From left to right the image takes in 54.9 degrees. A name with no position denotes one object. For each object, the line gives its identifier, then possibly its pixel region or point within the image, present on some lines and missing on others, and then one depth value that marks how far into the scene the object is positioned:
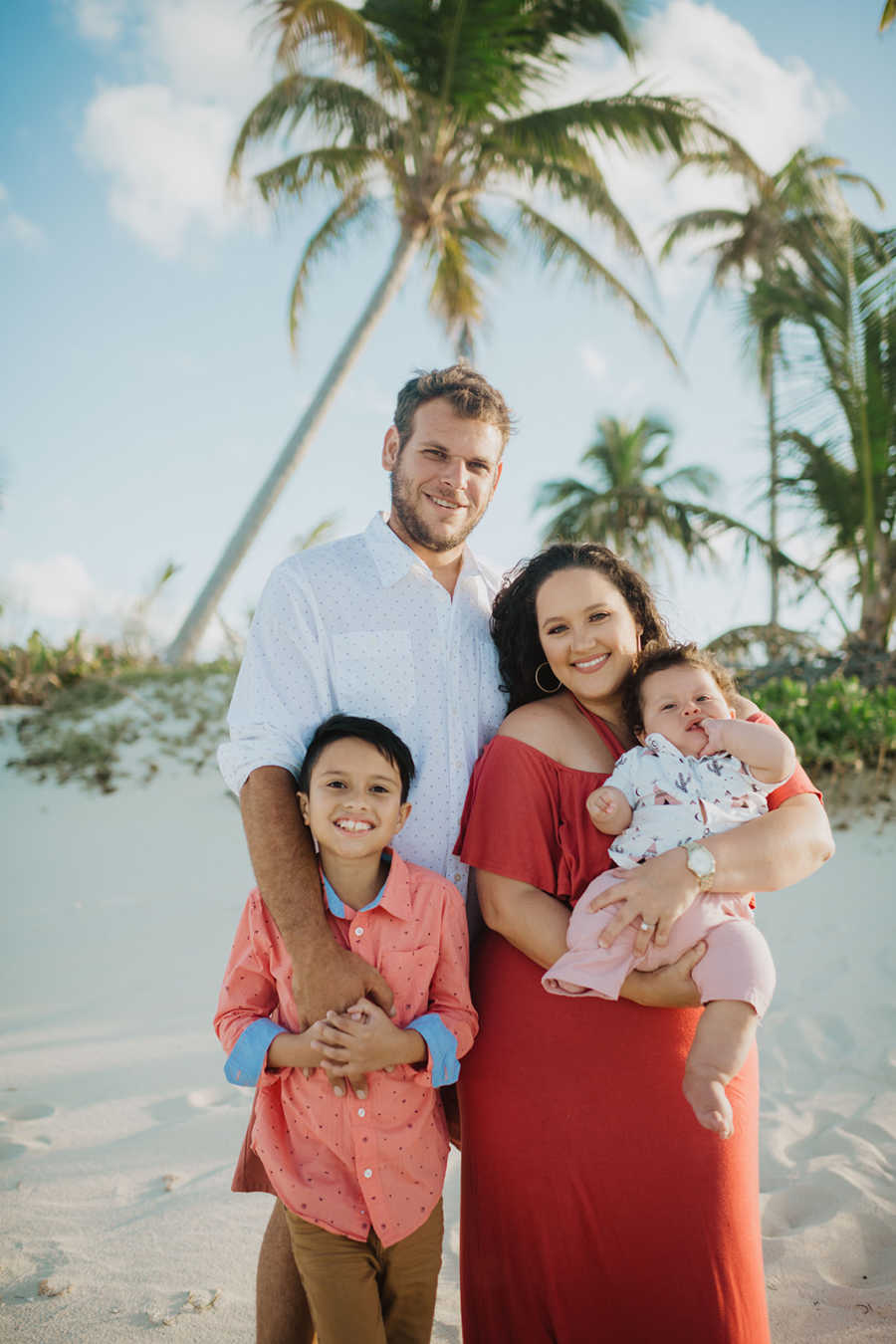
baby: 1.85
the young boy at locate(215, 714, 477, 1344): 2.01
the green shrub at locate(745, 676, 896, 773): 6.51
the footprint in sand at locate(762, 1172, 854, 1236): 3.04
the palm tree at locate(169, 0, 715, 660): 9.66
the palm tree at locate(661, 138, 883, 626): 9.20
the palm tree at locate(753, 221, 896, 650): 8.45
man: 2.25
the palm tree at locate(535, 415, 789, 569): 10.33
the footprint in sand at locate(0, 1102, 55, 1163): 3.57
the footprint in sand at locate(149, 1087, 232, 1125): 3.90
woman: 1.94
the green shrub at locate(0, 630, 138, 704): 9.47
